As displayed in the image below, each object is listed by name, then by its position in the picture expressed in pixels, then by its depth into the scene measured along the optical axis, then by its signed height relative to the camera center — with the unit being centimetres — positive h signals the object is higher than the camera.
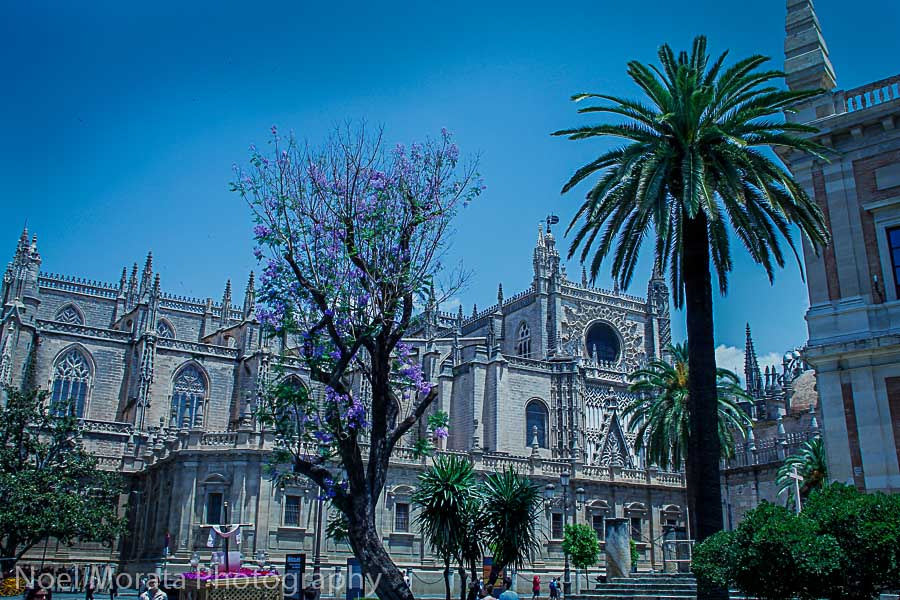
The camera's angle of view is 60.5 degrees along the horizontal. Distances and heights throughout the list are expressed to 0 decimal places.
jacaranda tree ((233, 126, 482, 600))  1658 +529
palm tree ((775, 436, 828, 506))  3253 +328
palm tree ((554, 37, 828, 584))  1659 +785
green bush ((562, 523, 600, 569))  3447 -10
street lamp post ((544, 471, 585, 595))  2609 +166
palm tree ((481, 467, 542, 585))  2198 +71
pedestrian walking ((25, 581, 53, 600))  1023 -75
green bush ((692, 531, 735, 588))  1337 -24
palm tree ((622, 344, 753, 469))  3352 +560
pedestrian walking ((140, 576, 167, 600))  1536 -115
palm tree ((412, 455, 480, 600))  2184 +95
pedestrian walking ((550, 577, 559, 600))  2895 -177
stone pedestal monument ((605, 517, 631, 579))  2377 -14
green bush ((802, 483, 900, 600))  1198 +10
